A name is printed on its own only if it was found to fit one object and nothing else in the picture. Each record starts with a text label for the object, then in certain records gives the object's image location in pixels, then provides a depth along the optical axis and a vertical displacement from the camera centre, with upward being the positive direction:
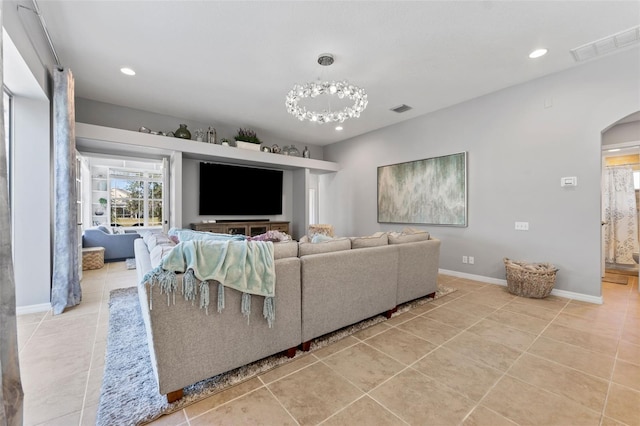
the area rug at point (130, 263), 4.83 -0.96
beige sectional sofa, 1.49 -0.67
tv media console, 5.10 -0.30
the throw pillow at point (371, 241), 2.55 -0.28
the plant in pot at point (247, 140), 5.15 +1.42
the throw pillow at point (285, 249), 1.94 -0.28
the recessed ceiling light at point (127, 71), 3.24 +1.73
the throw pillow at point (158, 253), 1.65 -0.26
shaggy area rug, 1.42 -1.05
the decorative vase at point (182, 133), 4.60 +1.36
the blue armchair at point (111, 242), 5.22 -0.59
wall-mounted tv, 5.30 +0.47
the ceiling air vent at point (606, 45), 2.60 +1.73
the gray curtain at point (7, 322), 1.01 -0.42
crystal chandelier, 2.74 +1.24
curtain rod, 2.20 +1.71
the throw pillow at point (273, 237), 2.53 -0.24
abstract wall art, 4.27 +0.37
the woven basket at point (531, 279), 3.18 -0.81
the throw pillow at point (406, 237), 2.92 -0.28
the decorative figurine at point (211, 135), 4.89 +1.41
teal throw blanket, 1.48 -0.34
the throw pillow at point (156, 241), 2.16 -0.24
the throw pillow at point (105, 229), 5.60 -0.36
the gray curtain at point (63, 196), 2.86 +0.18
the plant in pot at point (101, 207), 7.82 +0.16
